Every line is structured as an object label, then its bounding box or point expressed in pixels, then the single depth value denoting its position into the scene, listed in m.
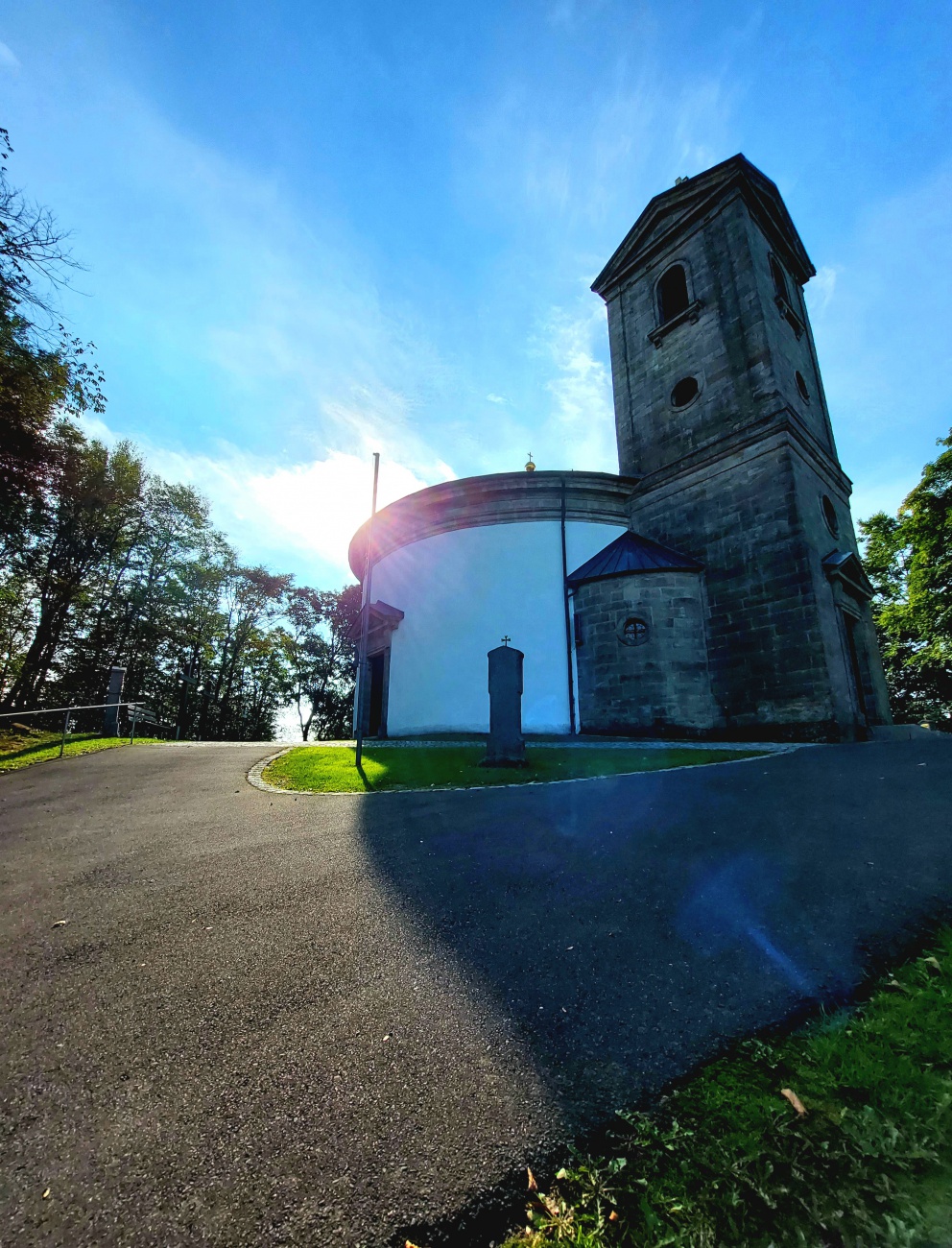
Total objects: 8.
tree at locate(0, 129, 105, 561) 9.54
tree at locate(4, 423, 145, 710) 22.28
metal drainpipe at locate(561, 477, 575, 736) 14.11
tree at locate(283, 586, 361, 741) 36.19
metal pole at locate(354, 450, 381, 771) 10.83
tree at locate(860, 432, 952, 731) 19.03
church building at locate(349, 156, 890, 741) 12.70
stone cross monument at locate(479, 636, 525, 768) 8.85
